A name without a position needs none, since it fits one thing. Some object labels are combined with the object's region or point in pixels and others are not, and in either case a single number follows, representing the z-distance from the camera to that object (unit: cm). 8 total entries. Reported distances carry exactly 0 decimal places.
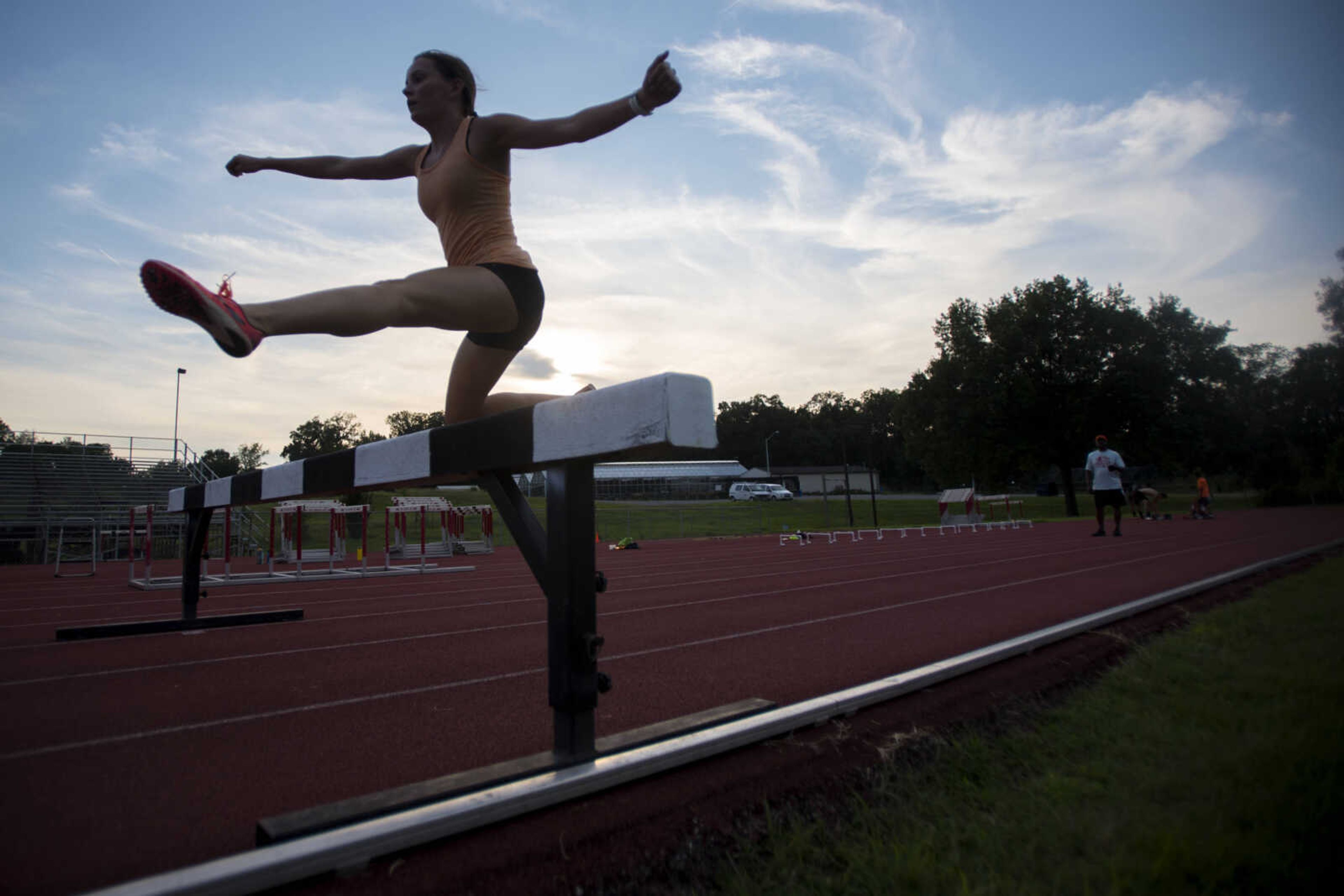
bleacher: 1858
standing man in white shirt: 1105
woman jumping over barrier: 154
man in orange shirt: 1981
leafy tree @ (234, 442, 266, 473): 5822
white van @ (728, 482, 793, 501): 5097
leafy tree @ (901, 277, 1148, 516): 3288
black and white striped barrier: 145
